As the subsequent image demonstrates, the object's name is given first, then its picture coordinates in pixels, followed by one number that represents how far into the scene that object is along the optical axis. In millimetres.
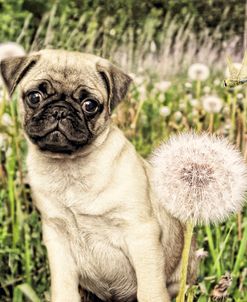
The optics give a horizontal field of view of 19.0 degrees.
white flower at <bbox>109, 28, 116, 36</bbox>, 3728
